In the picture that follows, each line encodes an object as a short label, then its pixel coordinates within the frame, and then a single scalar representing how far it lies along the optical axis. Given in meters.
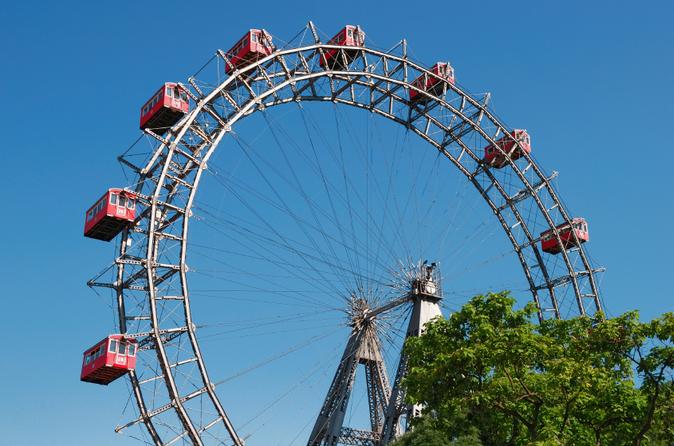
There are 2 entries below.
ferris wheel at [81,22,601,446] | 36.75
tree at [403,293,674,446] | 25.39
